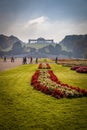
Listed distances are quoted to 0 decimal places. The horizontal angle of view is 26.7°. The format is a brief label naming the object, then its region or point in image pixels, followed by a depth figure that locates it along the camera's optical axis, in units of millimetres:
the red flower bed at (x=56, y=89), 13091
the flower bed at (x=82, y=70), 29966
